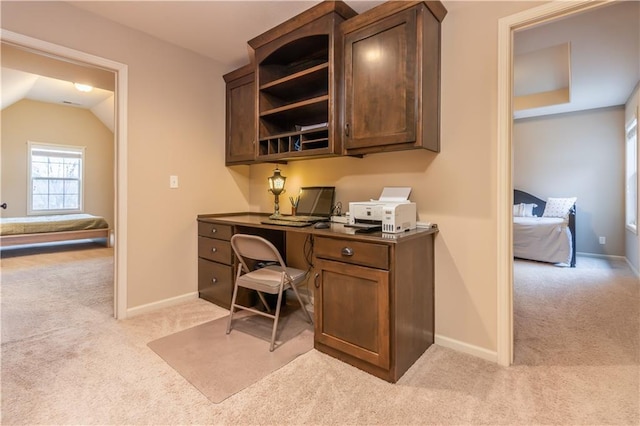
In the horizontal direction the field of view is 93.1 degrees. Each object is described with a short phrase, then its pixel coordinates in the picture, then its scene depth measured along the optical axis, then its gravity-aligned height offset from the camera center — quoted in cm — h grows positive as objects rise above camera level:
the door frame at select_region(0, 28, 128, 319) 249 +17
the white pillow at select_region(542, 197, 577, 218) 505 +10
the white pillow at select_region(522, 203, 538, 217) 541 +4
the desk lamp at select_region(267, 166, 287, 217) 286 +25
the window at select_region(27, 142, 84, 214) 612 +69
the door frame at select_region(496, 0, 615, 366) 179 +17
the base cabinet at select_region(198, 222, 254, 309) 273 -51
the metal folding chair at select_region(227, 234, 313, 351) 203 -46
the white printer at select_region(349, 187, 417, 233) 177 +0
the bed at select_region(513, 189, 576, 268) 442 -35
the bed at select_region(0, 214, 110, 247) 495 -31
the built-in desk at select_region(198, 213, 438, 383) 167 -51
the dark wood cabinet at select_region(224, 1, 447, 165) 185 +94
